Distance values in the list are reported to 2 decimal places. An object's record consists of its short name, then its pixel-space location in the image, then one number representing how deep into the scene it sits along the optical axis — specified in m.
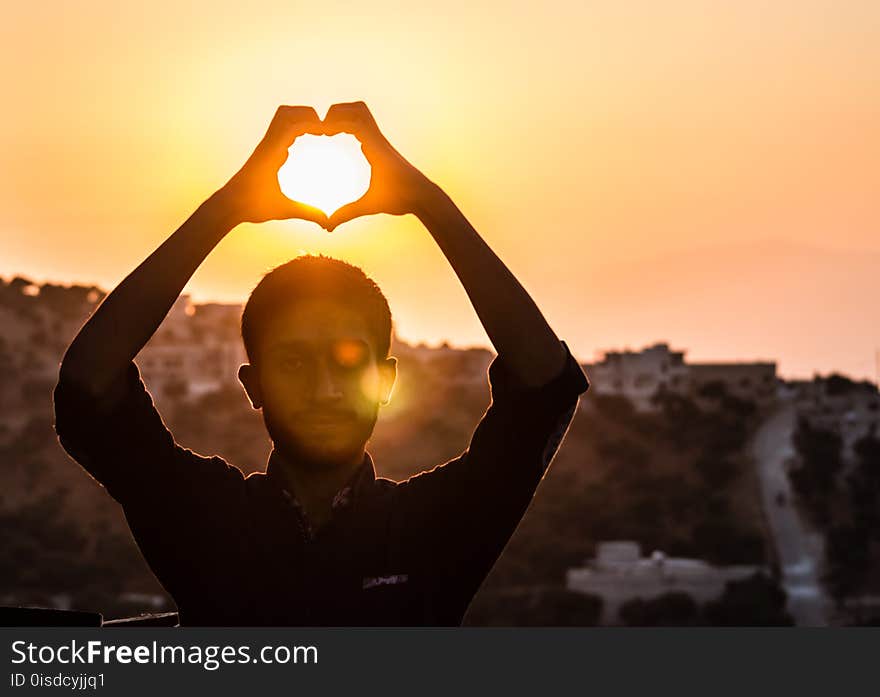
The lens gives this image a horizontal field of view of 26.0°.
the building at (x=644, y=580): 105.38
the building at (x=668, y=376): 133.12
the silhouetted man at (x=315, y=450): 4.05
